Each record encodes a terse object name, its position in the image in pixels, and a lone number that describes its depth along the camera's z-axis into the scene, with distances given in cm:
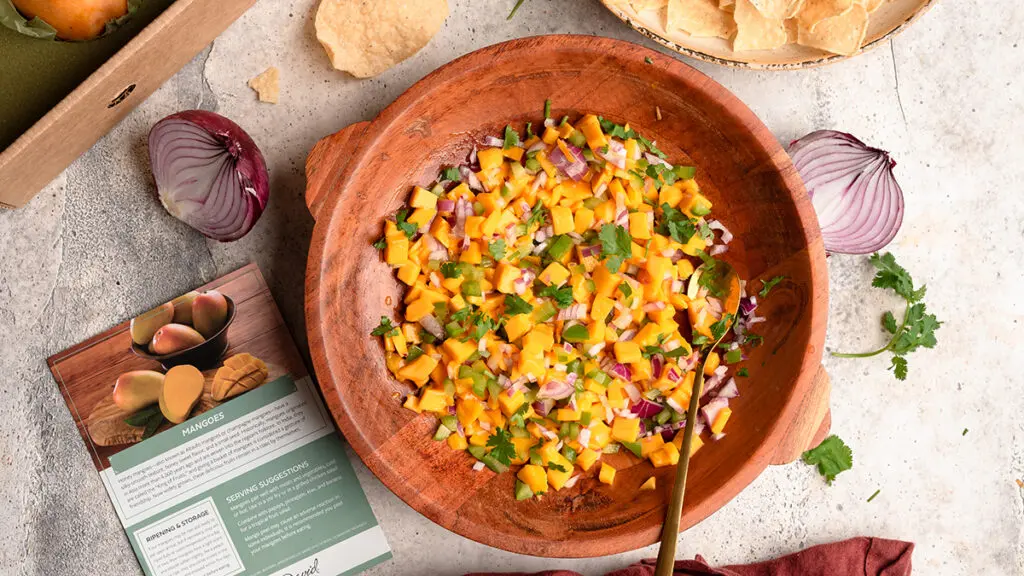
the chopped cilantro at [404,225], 115
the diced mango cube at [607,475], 116
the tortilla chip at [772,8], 113
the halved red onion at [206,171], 115
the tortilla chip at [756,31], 114
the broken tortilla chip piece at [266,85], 118
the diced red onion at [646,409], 115
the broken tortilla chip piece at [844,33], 113
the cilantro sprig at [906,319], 121
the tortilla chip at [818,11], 112
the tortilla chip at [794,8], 114
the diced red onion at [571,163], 114
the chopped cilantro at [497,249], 113
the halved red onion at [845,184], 119
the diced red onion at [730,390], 116
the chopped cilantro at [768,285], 115
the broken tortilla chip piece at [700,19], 114
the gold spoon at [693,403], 112
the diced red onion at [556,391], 114
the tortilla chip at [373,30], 116
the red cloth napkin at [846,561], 121
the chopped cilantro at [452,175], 116
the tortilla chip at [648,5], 114
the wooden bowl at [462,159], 112
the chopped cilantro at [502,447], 114
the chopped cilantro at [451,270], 114
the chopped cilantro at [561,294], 113
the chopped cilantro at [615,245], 113
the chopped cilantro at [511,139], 116
